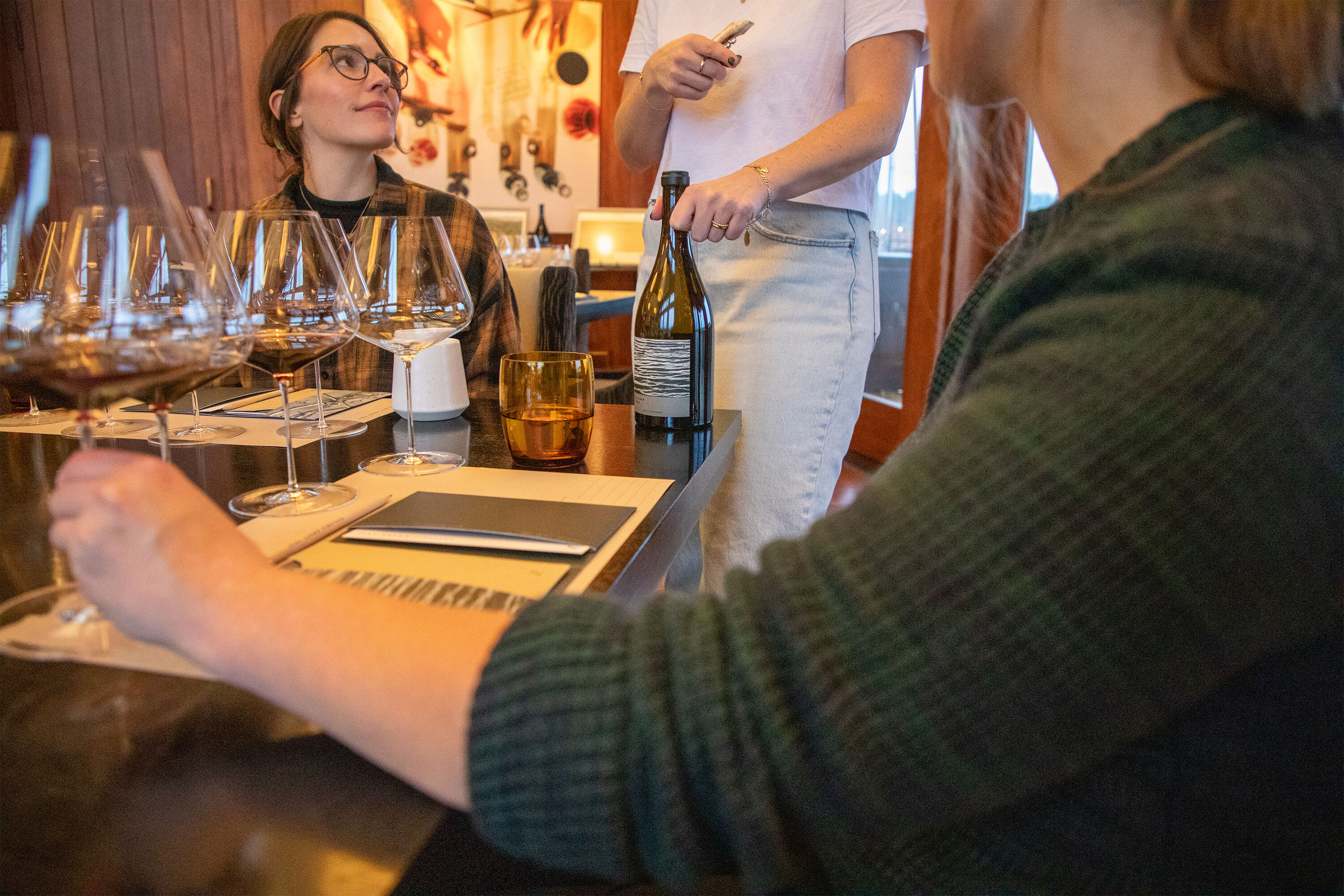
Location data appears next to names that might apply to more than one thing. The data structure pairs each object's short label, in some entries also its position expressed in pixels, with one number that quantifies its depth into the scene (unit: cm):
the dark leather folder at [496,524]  65
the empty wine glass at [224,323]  60
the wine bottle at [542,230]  507
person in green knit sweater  36
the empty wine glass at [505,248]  379
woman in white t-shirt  137
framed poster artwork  493
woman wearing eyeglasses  183
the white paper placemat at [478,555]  60
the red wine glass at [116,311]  52
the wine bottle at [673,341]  105
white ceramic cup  112
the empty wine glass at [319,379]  85
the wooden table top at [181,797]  34
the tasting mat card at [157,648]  49
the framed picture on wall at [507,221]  509
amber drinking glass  89
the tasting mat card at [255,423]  102
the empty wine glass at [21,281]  50
